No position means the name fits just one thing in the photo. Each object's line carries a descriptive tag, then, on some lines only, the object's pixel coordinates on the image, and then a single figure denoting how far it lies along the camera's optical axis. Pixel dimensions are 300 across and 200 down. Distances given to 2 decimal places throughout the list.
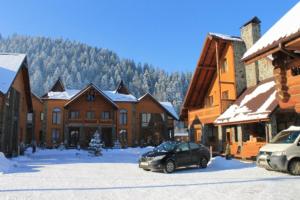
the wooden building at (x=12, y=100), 17.66
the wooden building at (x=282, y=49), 6.40
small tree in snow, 22.04
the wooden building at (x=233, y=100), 14.84
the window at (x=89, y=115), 33.27
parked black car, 11.23
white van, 9.77
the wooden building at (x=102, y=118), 32.78
